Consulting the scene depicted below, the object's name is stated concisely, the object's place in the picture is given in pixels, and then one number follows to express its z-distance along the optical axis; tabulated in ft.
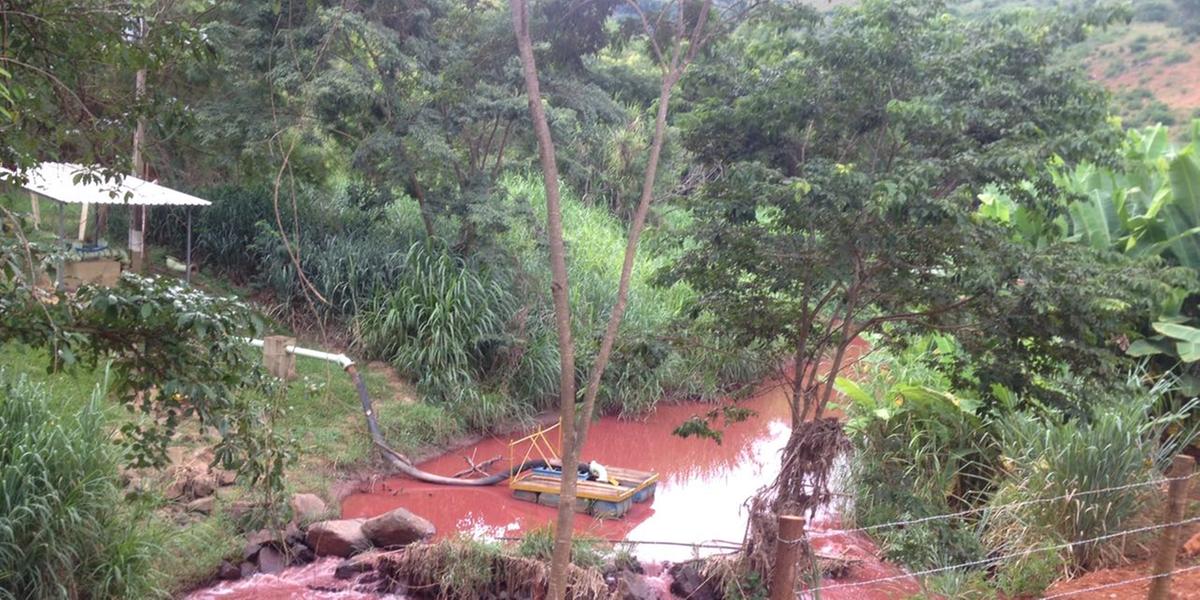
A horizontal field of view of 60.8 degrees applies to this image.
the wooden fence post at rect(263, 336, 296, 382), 34.45
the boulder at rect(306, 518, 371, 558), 25.79
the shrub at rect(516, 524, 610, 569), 23.59
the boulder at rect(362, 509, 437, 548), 25.91
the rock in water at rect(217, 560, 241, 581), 23.98
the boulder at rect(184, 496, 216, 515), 25.95
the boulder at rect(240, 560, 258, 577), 24.34
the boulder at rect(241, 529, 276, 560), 24.77
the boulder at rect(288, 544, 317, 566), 25.50
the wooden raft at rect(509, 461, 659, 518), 30.12
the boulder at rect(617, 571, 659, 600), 23.48
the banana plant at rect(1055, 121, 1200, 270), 28.58
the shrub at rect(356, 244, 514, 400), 38.01
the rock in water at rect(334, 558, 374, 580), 24.67
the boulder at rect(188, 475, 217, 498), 26.81
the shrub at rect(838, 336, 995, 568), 23.30
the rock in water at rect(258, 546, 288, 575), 24.64
